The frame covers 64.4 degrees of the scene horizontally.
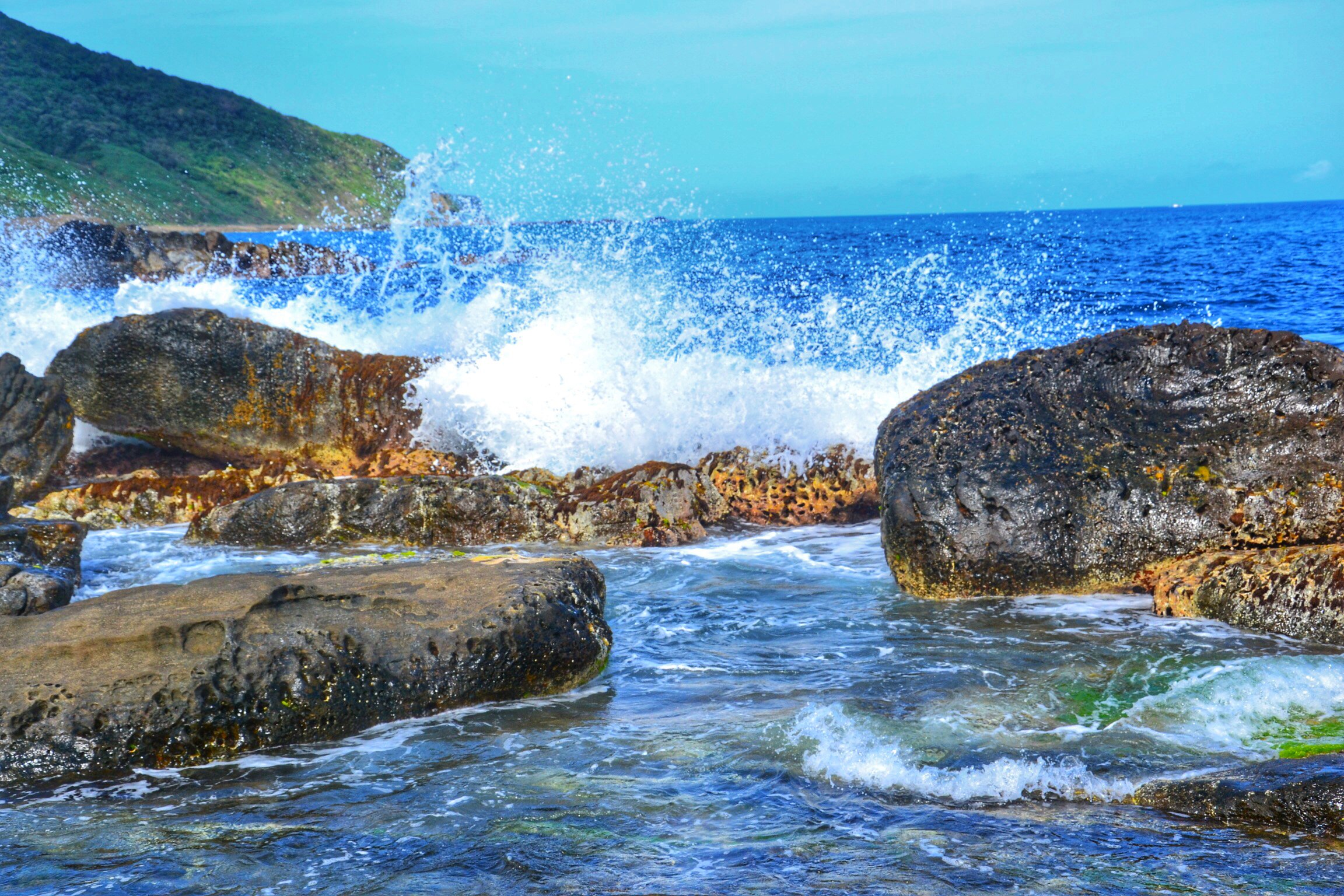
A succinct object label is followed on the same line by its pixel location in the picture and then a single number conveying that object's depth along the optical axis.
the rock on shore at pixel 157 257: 42.41
